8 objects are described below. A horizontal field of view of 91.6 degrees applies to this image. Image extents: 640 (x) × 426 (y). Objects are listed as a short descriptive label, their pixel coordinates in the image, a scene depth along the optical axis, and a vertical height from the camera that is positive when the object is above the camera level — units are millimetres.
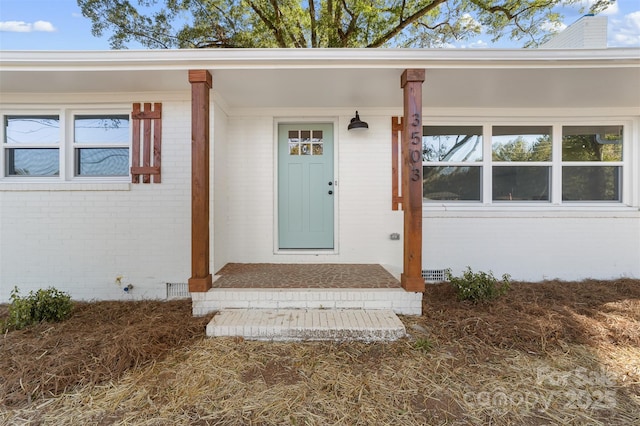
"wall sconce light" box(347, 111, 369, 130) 4371 +1225
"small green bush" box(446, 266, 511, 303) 3527 -901
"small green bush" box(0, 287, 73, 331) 3061 -1015
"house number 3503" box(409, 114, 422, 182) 3119 +626
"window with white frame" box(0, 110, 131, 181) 4148 +855
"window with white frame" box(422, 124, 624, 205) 4699 +702
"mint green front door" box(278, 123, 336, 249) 4684 +322
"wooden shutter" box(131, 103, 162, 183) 4031 +892
